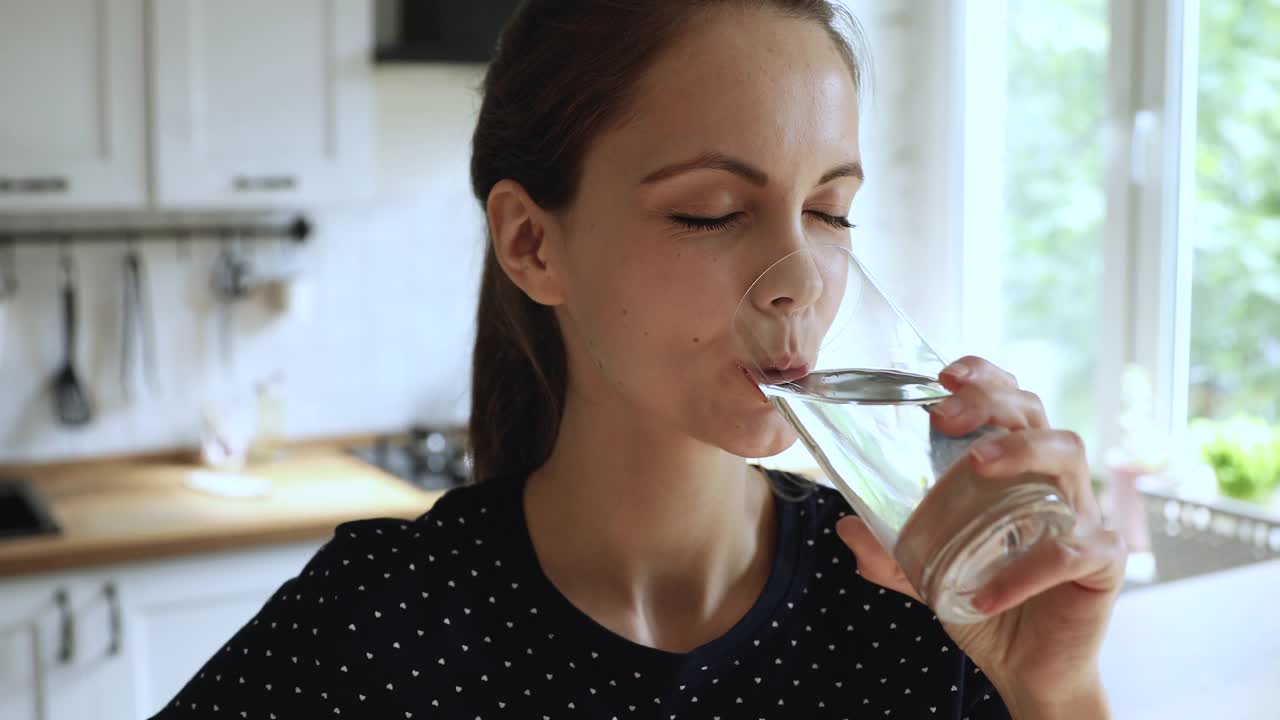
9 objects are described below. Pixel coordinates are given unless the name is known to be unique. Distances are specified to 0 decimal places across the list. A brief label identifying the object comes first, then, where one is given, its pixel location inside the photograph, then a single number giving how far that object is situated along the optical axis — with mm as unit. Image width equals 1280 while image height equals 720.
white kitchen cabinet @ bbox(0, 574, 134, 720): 2209
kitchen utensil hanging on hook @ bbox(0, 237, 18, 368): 2779
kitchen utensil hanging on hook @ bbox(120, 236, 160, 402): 2900
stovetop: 2840
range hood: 2930
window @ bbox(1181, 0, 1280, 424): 2523
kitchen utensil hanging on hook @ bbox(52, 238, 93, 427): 2828
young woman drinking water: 941
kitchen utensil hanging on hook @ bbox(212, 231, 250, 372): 2996
